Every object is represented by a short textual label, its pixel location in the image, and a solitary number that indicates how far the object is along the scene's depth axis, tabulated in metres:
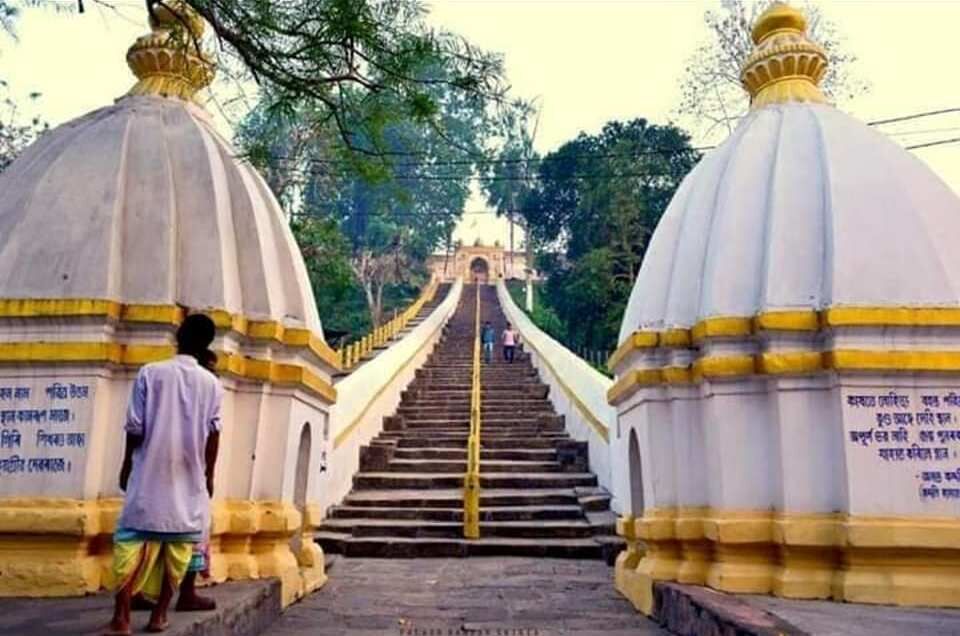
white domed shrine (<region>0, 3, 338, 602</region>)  4.93
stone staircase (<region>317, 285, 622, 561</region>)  9.02
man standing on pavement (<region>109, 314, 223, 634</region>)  3.60
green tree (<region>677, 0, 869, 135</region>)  20.02
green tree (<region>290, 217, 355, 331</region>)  17.69
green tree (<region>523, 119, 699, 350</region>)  24.77
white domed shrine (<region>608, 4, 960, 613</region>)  4.78
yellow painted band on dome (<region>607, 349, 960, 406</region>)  4.87
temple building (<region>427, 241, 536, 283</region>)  57.09
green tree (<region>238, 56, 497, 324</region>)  4.20
